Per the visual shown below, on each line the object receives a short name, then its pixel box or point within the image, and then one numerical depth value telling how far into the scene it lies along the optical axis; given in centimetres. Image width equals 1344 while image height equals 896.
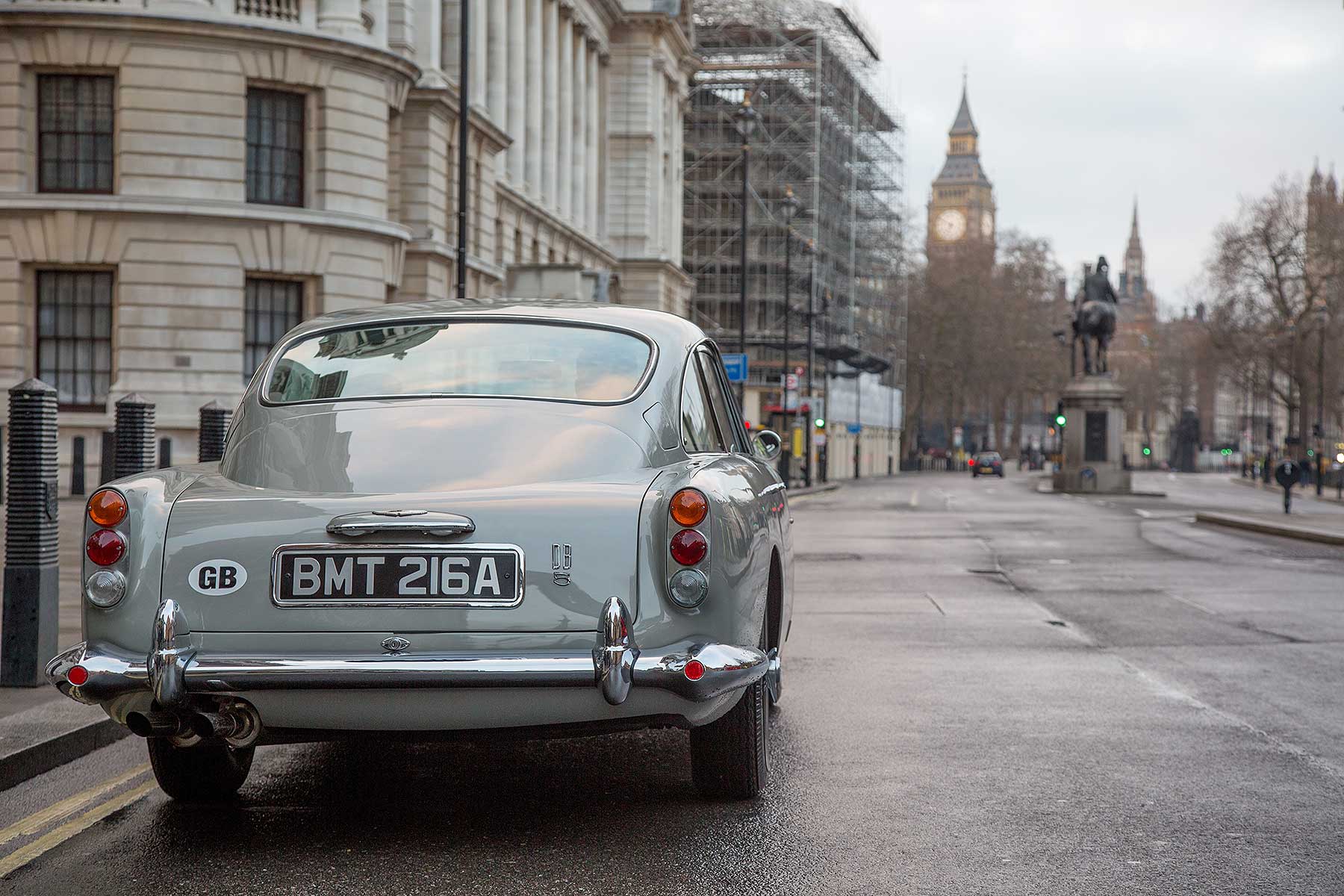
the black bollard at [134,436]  962
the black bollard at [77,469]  2741
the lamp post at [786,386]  5181
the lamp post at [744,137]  4366
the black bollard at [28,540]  757
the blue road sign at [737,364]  4231
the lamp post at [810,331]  5422
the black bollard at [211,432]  1179
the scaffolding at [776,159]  7656
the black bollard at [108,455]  2444
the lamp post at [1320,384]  6139
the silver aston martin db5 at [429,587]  473
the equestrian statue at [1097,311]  5659
